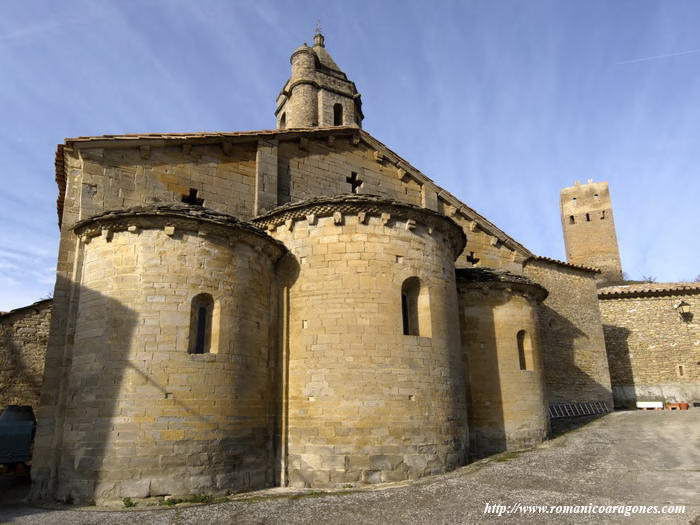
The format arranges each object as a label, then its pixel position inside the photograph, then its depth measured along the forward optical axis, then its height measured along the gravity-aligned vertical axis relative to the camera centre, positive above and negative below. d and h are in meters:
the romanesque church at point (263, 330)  8.45 +1.02
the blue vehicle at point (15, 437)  10.45 -1.00
